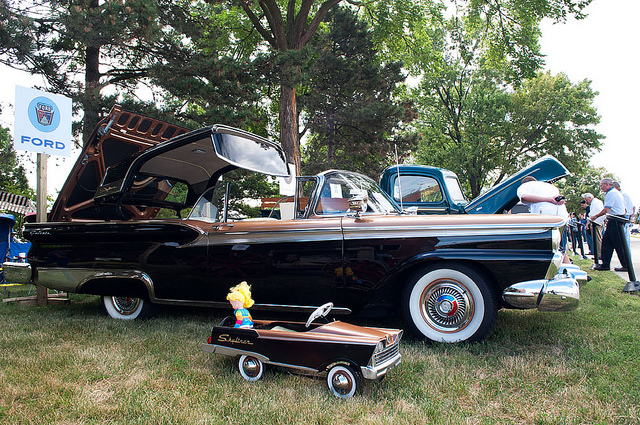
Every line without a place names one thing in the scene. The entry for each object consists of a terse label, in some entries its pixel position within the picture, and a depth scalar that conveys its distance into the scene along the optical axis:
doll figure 3.10
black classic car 3.40
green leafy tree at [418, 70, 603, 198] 27.44
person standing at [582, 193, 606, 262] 9.54
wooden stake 5.86
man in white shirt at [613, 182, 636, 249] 7.53
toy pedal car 2.56
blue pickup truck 8.47
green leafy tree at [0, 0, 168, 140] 9.02
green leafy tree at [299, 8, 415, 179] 19.70
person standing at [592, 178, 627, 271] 6.68
